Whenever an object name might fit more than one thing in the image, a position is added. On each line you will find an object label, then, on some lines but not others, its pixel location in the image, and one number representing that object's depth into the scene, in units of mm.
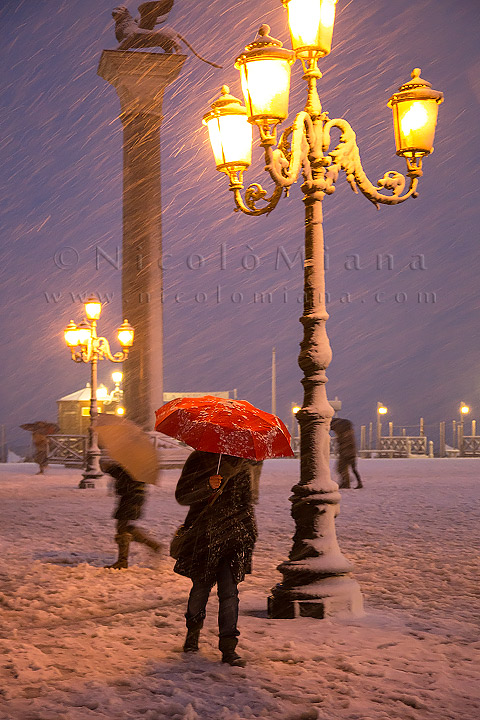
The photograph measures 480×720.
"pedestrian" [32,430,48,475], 25827
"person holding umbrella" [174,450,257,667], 5281
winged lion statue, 27250
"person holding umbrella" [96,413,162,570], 8391
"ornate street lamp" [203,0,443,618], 6535
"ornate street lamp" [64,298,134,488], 19688
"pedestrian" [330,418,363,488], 17781
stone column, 25844
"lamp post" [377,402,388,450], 46969
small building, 51844
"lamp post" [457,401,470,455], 43403
